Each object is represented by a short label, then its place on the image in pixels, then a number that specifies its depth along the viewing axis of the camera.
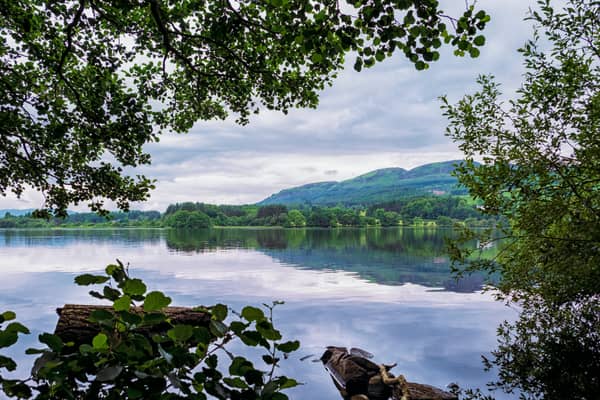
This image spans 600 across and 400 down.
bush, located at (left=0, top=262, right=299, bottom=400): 1.42
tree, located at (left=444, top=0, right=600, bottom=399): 7.20
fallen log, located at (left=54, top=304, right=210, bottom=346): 5.30
